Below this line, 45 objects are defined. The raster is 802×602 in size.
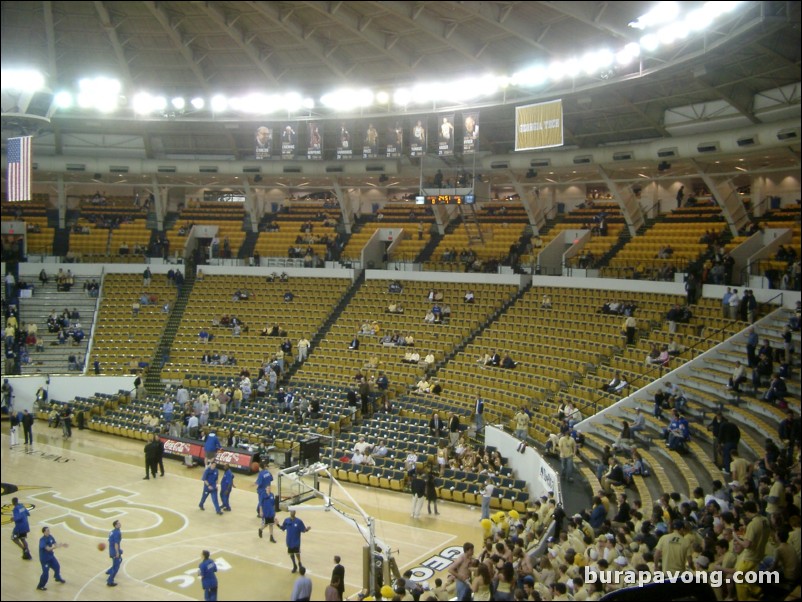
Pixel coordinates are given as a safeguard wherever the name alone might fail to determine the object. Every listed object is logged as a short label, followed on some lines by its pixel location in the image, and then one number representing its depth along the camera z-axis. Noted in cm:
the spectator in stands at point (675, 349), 2175
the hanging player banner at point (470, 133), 2764
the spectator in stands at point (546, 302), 2881
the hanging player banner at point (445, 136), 2853
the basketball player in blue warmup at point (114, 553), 1359
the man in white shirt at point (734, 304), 2245
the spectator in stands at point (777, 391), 1698
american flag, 1791
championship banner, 2400
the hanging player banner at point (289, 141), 3294
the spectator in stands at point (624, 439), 1767
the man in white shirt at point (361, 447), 2230
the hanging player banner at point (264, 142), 3281
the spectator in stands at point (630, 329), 2402
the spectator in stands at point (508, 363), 2544
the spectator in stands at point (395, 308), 3209
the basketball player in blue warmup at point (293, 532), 1417
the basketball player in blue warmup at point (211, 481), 1806
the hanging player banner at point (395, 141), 3033
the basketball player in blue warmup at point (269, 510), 1606
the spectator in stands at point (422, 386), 2611
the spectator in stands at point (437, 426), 2278
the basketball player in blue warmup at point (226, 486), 1833
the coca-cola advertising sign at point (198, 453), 2256
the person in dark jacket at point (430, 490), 1844
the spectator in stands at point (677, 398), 1841
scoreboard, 2836
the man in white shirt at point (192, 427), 2483
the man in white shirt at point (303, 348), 3103
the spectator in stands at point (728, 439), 1465
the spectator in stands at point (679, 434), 1670
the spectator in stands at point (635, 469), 1591
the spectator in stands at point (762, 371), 1828
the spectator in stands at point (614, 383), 2133
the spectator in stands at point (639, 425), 1841
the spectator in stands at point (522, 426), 2039
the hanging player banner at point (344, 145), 3150
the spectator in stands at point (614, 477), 1562
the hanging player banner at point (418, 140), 2917
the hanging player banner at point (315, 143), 3247
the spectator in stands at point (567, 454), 1755
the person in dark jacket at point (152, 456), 2131
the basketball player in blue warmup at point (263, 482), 1641
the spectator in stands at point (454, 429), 2224
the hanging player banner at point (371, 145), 3080
